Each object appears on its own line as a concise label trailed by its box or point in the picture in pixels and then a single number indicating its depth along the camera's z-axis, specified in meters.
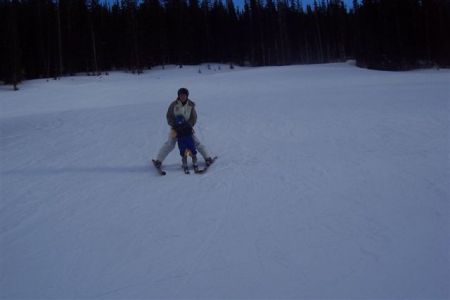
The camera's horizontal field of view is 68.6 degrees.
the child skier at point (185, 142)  6.96
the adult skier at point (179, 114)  6.92
